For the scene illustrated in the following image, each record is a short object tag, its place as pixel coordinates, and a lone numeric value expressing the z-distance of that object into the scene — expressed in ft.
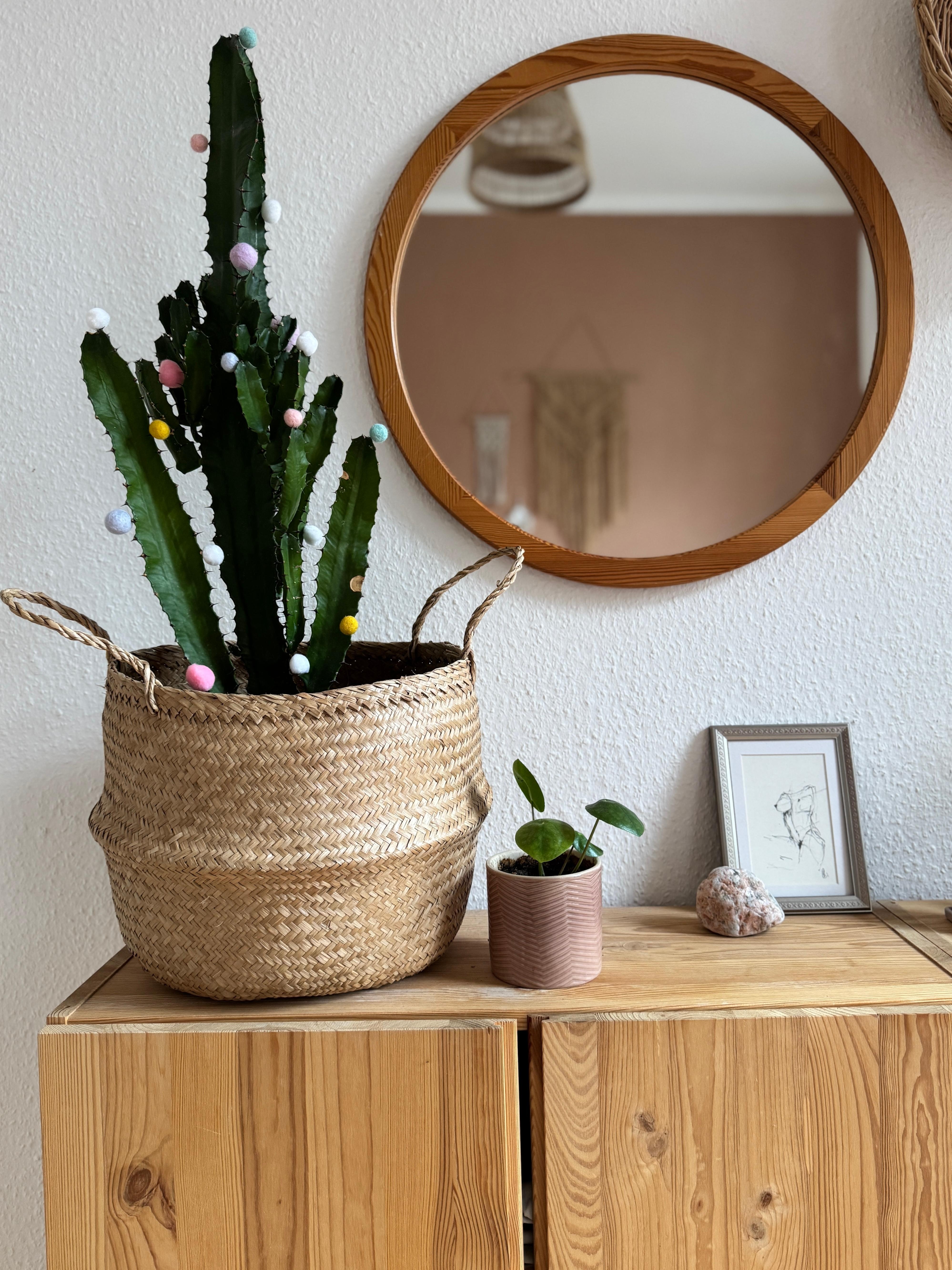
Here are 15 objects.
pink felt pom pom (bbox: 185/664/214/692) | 2.64
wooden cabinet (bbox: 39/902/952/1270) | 2.57
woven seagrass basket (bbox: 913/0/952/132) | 3.29
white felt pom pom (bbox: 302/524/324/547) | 2.96
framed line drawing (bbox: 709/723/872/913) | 3.48
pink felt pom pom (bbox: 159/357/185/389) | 2.81
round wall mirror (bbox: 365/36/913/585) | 3.49
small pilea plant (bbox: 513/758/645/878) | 2.72
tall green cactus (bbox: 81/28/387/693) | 2.77
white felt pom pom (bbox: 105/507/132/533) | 2.66
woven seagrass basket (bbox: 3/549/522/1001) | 2.56
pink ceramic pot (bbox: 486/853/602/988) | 2.78
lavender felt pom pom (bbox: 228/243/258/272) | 2.73
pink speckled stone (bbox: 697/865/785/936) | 3.17
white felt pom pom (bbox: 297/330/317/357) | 2.85
